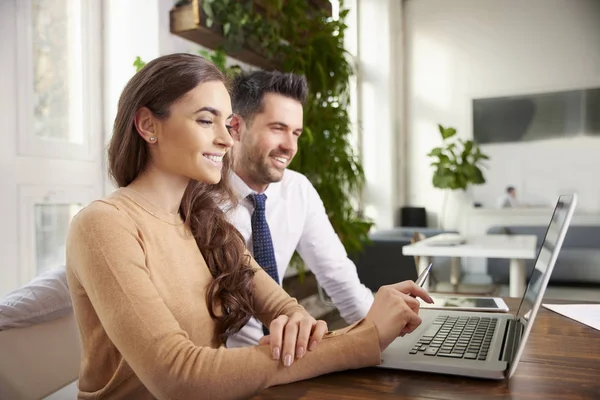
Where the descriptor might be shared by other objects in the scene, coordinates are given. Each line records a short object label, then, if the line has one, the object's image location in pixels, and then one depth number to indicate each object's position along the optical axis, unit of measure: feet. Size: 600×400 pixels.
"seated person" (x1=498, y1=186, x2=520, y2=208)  21.90
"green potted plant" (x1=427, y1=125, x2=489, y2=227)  21.44
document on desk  3.80
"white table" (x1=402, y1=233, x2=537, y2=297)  9.85
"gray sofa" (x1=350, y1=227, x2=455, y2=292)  14.24
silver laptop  2.53
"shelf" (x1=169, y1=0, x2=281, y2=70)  8.64
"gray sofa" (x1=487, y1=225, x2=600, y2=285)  16.22
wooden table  2.34
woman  2.67
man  5.61
